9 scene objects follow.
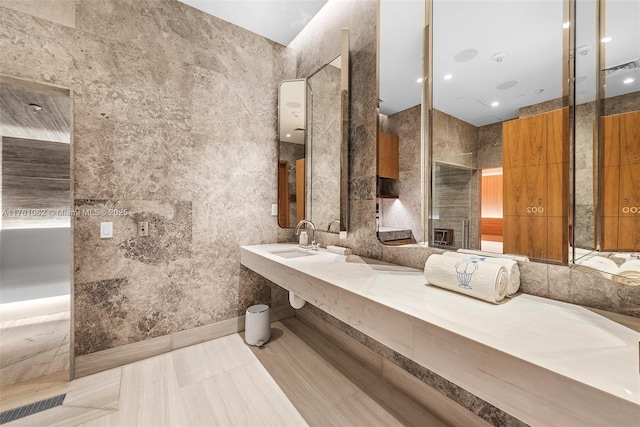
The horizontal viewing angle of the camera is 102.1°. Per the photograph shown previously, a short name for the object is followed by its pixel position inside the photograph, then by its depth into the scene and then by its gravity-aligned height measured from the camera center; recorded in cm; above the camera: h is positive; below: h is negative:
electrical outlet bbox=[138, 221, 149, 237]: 199 -13
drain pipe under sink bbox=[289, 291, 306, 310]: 196 -69
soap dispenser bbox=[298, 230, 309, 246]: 244 -26
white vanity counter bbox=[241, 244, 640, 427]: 55 -36
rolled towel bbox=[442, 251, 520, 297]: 108 -25
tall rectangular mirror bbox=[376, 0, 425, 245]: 154 +56
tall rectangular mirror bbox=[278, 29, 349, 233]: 206 +59
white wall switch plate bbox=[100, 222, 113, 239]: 186 -14
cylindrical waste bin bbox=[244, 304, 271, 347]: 220 -99
